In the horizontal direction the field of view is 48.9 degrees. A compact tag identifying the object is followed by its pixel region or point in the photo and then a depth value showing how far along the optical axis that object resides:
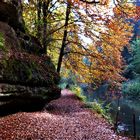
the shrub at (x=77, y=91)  11.34
